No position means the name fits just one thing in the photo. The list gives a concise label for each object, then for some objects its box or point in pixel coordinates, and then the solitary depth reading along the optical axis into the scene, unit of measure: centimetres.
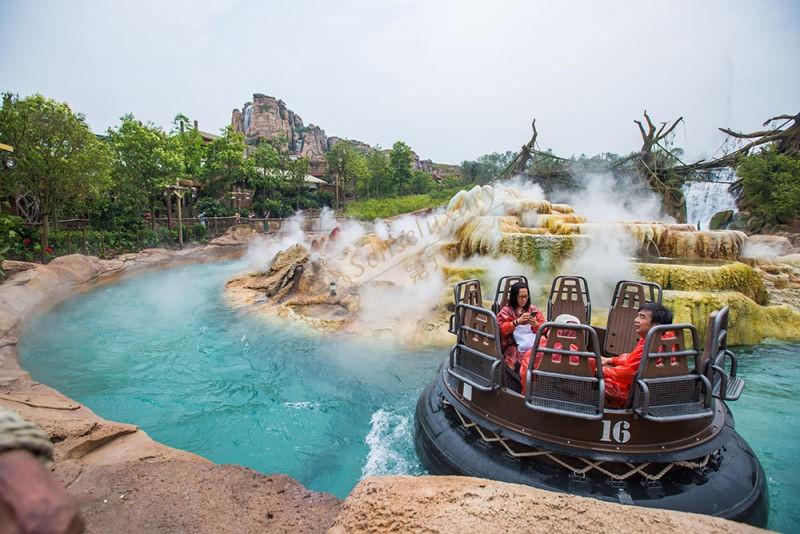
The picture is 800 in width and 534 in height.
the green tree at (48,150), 1259
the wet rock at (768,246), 1313
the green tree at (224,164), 2608
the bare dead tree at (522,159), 2117
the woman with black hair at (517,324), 378
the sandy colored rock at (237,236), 2283
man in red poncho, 287
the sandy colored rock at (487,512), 174
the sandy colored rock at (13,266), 1152
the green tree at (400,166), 3750
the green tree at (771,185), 1484
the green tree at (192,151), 2583
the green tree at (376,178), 3719
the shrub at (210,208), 2603
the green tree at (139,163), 1906
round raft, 271
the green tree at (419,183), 3981
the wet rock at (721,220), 1778
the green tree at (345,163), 3512
